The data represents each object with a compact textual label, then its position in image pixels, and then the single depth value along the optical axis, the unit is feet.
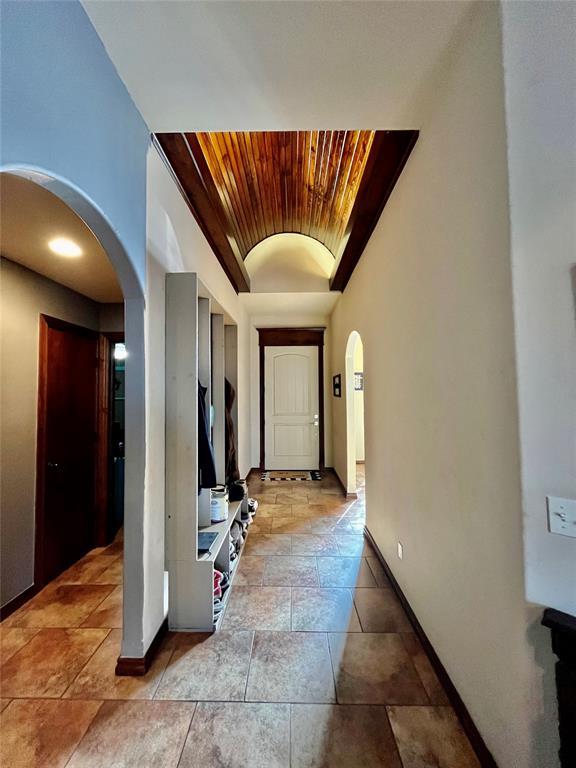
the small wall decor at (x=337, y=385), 15.51
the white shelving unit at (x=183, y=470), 5.97
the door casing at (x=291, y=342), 18.99
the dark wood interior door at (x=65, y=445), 7.75
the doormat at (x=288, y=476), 16.85
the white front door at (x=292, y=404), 19.06
